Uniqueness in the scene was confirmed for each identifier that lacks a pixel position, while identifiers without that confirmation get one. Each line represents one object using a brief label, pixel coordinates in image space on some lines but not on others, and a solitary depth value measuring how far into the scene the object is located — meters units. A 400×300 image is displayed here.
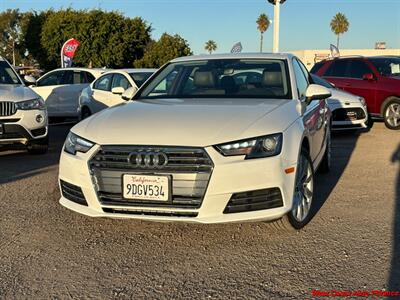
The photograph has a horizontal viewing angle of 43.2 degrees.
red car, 11.20
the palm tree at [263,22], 84.56
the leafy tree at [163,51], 45.81
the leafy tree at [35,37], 50.16
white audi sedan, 3.65
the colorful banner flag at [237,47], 21.02
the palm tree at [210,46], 97.12
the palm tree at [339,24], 84.25
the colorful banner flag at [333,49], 21.45
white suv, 7.42
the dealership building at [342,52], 61.09
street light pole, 15.99
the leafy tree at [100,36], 45.09
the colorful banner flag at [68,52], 21.98
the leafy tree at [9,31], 73.79
